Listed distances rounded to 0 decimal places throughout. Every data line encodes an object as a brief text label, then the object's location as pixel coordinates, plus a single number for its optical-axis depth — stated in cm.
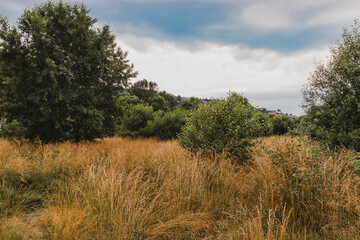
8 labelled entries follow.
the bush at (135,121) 1633
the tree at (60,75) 835
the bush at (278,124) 2804
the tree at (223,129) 613
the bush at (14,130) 966
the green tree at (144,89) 4712
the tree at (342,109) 648
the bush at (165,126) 1603
